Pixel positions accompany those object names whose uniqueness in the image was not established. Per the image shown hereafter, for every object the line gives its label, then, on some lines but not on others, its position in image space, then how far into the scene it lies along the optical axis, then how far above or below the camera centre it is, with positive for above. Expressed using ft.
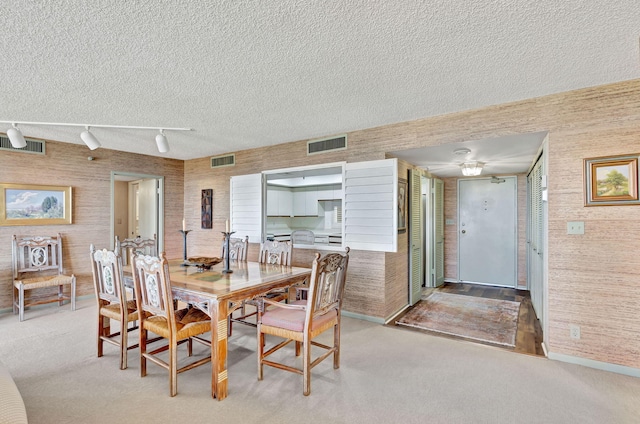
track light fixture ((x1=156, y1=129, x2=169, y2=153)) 11.50 +2.62
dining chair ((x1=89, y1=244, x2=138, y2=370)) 8.70 -2.45
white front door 18.75 -1.11
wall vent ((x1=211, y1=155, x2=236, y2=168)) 17.60 +3.02
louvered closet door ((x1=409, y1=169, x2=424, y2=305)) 14.57 -1.11
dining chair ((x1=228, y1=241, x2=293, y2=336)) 11.98 -1.58
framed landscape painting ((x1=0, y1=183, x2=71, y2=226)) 13.83 +0.43
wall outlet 8.96 -3.41
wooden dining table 7.40 -1.96
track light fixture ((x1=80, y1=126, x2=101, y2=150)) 10.74 +2.58
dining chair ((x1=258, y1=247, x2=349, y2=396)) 7.59 -2.71
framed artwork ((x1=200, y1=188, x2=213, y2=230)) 18.65 +0.21
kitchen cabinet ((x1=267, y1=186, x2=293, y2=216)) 20.57 +0.81
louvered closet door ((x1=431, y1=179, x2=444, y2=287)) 18.67 -1.05
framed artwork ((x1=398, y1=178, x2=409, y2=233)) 12.92 +0.37
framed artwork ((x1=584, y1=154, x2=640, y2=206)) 8.27 +0.87
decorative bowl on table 10.25 -1.64
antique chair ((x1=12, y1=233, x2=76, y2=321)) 13.51 -2.51
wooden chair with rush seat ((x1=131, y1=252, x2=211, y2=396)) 7.45 -2.68
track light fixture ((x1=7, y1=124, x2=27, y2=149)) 10.33 +2.54
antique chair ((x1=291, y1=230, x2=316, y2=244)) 14.67 -1.13
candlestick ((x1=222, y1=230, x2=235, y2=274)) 9.77 -1.52
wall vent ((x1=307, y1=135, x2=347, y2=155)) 13.62 +3.06
